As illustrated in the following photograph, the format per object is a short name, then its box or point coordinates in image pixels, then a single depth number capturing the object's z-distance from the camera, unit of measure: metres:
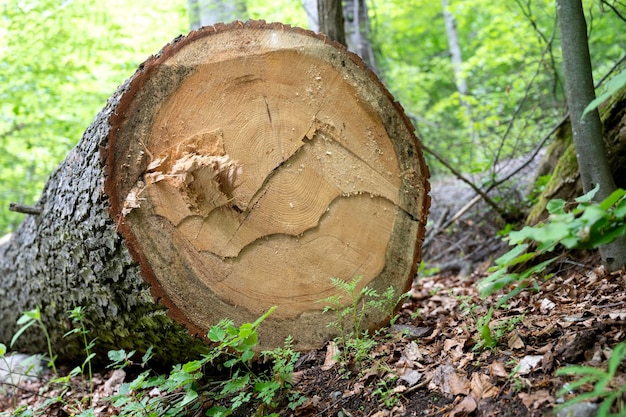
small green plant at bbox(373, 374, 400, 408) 1.73
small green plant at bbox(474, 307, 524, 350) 1.84
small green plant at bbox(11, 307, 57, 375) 2.40
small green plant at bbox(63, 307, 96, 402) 2.12
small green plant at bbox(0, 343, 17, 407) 2.21
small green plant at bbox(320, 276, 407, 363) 2.03
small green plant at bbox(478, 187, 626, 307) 1.20
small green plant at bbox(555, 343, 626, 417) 1.07
